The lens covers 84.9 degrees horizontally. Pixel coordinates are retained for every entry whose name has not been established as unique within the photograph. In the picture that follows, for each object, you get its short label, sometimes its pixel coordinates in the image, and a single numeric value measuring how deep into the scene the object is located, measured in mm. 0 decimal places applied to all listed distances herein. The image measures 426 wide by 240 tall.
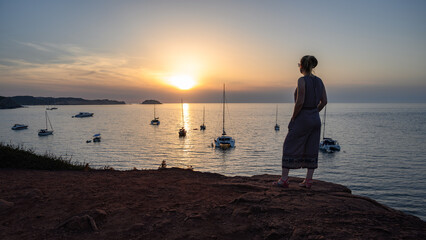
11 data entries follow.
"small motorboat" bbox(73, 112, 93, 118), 165500
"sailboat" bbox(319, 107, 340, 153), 51000
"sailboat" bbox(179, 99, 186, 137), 77375
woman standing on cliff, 4934
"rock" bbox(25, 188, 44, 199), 4996
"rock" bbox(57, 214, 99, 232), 3566
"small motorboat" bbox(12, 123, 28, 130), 90562
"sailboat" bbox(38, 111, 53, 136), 74400
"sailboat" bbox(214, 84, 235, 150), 56094
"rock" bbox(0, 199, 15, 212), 4367
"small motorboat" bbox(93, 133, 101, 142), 64625
